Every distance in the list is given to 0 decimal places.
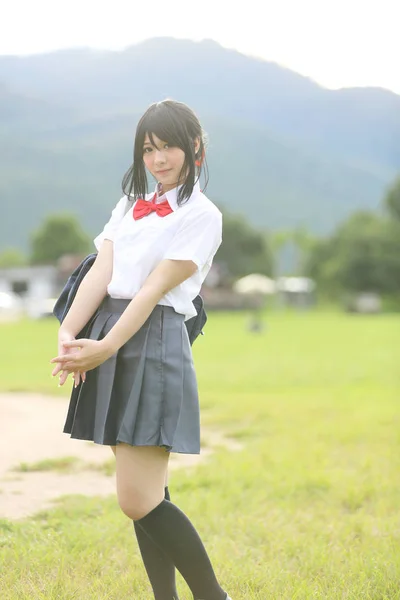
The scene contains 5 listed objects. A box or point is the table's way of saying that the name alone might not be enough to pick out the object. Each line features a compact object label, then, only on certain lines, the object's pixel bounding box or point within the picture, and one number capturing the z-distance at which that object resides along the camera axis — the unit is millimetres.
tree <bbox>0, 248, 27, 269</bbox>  108250
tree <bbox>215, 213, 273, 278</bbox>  76312
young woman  2445
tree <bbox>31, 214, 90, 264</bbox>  83500
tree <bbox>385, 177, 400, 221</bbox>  68000
